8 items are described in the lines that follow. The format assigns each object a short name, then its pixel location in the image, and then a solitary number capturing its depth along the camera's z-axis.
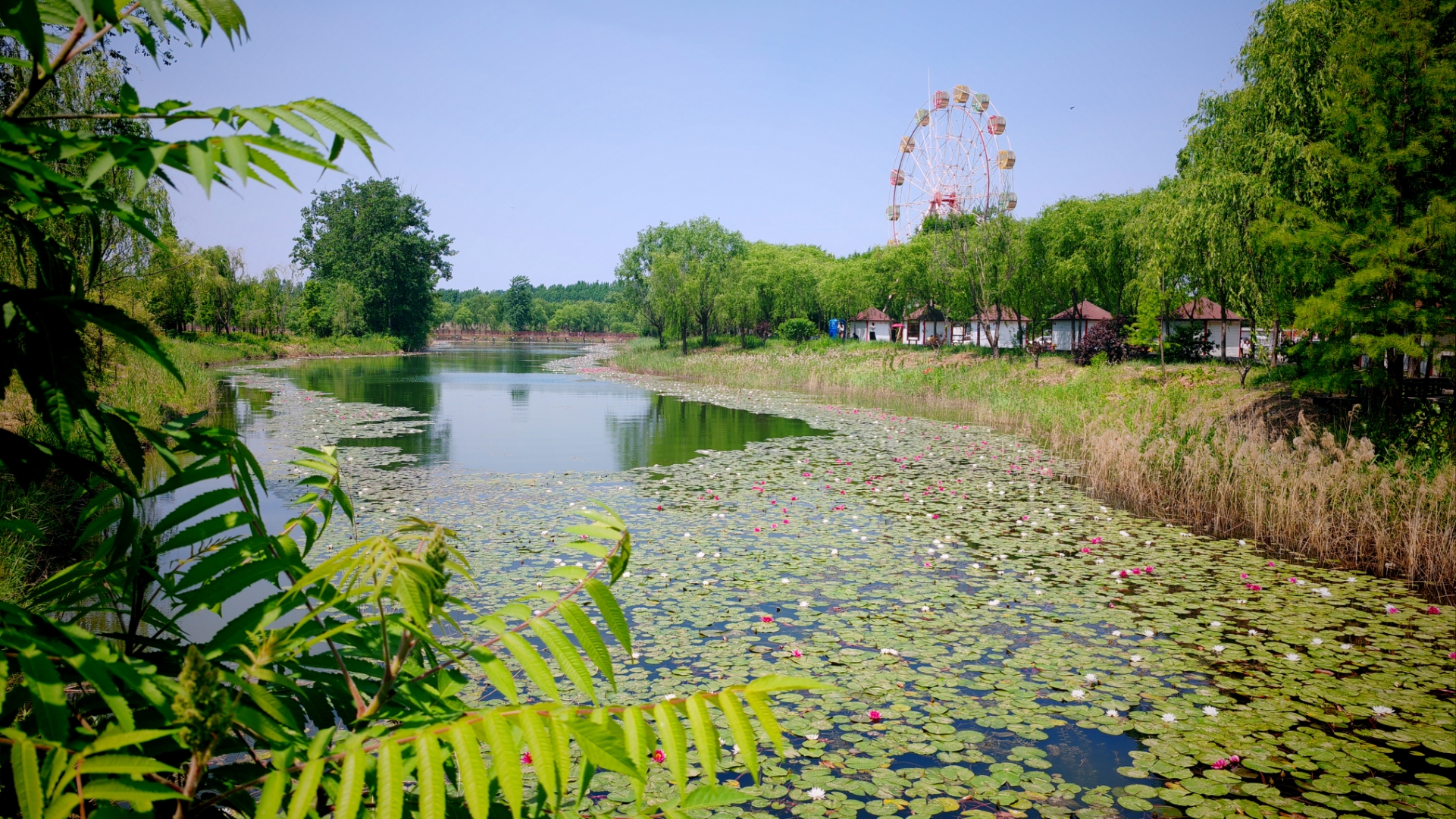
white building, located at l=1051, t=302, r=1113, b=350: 53.81
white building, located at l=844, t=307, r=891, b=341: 79.55
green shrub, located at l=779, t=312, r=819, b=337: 61.62
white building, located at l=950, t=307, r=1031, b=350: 44.94
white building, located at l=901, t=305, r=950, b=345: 68.81
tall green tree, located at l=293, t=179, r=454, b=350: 69.19
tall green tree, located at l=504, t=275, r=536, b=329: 138.00
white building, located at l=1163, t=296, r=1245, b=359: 46.78
